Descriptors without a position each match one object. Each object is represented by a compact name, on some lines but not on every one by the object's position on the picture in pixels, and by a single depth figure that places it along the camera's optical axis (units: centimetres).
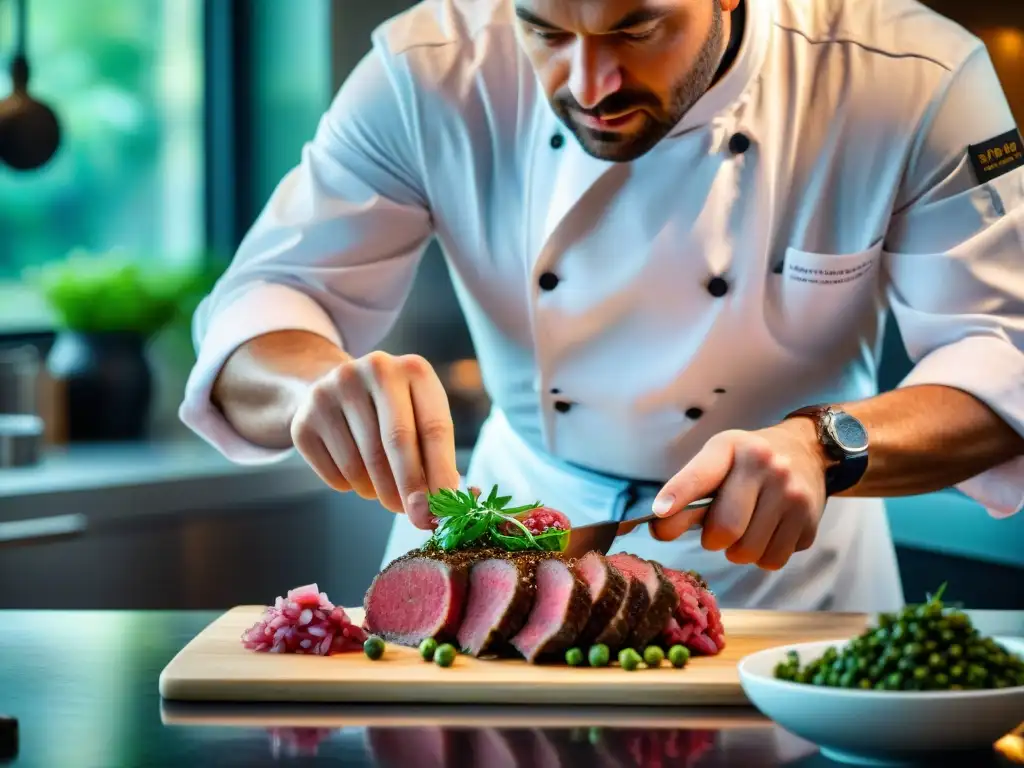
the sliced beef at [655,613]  175
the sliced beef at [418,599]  183
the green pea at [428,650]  172
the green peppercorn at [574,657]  169
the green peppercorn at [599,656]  168
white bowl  124
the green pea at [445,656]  168
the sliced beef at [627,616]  174
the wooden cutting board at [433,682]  158
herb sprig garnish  191
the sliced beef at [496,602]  176
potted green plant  411
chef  200
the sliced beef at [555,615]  171
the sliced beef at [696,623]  176
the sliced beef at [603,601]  174
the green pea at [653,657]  167
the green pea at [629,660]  166
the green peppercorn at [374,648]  172
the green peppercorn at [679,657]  167
